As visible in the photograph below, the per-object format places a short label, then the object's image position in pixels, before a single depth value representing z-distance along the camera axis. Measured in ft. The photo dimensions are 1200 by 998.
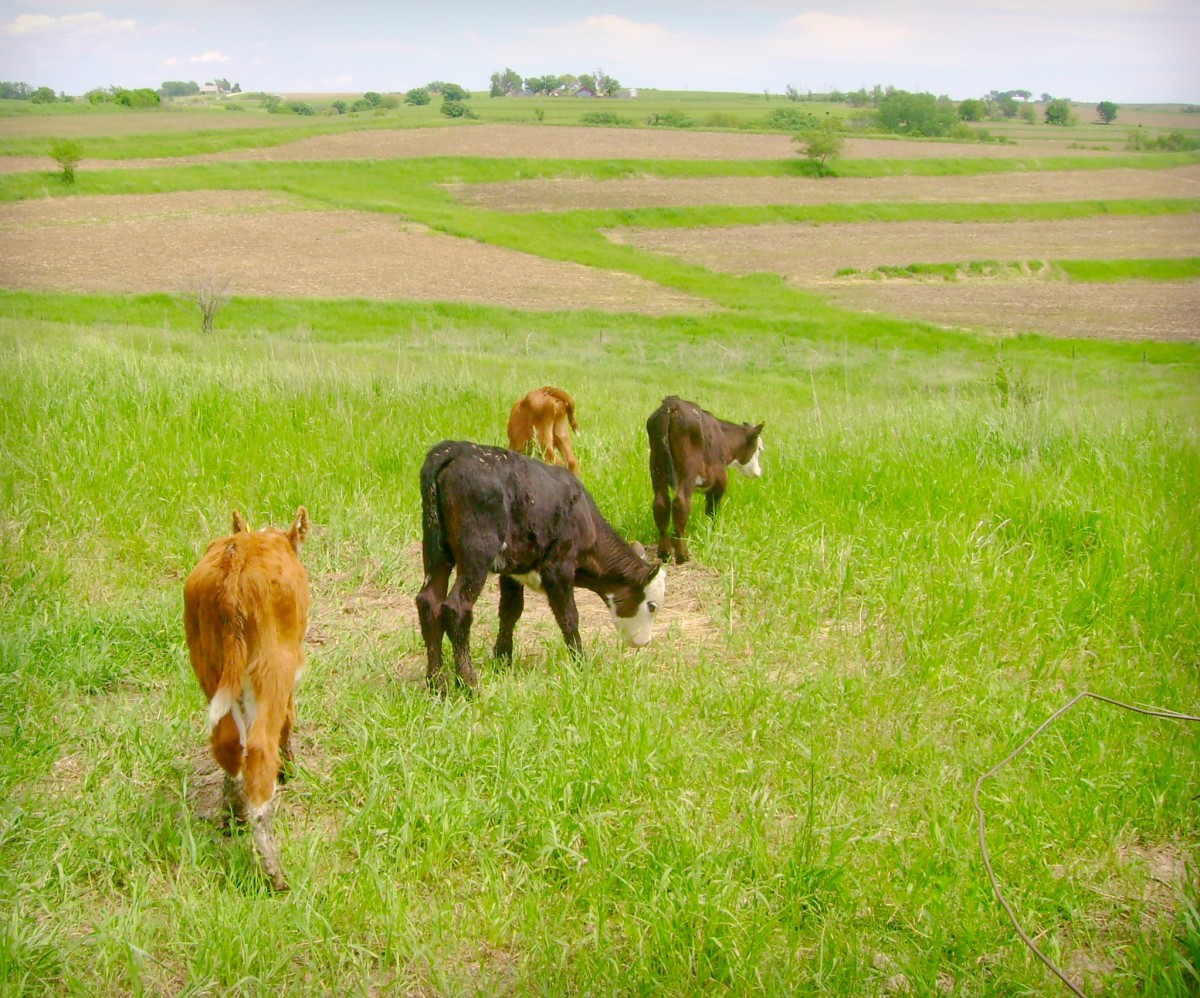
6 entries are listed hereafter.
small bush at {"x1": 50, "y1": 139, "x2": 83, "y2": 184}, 127.03
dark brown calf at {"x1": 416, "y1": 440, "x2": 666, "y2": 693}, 17.72
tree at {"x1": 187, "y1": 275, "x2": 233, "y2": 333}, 74.79
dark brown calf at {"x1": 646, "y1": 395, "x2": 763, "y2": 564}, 25.99
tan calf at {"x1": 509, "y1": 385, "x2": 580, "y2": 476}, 30.58
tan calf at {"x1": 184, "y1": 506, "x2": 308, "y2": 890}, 12.89
